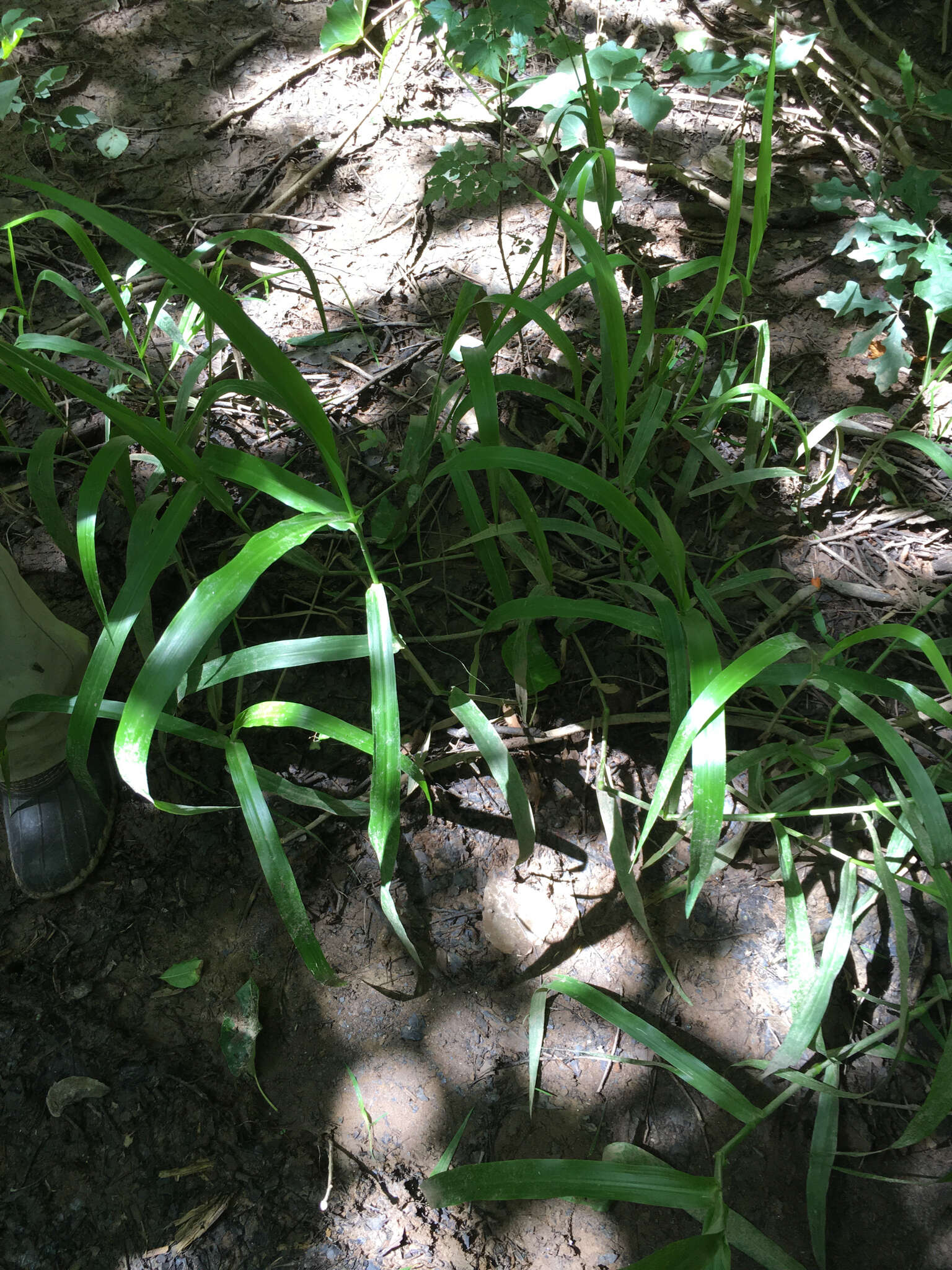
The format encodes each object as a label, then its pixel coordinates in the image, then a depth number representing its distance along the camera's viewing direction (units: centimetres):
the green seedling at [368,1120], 117
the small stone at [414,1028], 123
